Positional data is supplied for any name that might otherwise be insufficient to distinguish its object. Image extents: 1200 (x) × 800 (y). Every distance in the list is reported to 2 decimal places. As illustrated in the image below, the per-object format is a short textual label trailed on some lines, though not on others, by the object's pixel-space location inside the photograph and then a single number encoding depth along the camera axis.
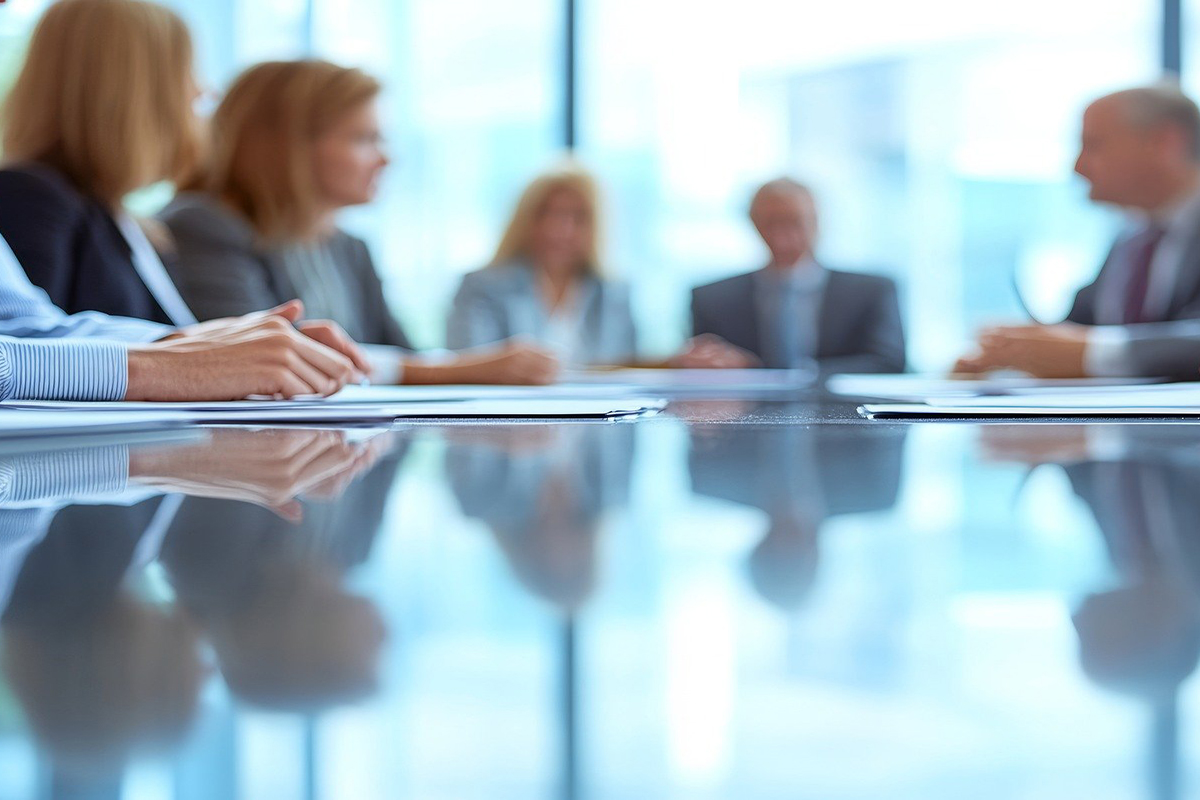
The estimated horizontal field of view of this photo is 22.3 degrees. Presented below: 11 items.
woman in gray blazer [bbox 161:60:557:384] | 5.69
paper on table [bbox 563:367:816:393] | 4.53
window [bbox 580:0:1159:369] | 7.64
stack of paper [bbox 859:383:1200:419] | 2.42
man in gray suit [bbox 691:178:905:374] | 6.56
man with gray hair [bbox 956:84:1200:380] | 5.92
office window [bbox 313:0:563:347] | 7.69
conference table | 0.40
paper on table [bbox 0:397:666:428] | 2.27
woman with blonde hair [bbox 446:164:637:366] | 6.66
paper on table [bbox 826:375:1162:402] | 3.21
